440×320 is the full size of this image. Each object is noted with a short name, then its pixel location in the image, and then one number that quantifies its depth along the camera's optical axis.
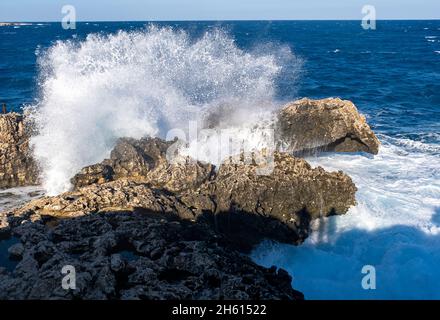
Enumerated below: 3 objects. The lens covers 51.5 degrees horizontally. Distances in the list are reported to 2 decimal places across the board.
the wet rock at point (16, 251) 9.31
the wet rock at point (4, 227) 10.34
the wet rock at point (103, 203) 11.37
